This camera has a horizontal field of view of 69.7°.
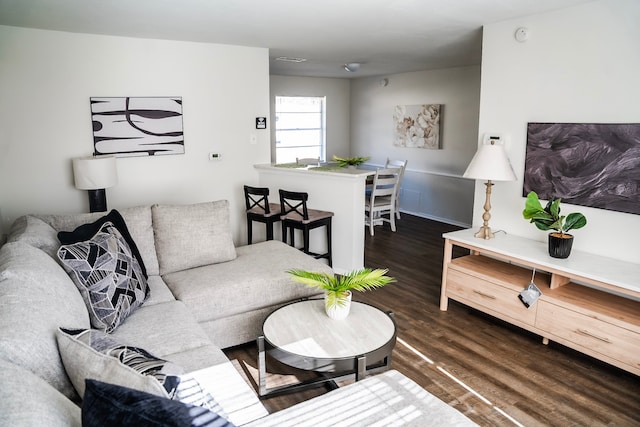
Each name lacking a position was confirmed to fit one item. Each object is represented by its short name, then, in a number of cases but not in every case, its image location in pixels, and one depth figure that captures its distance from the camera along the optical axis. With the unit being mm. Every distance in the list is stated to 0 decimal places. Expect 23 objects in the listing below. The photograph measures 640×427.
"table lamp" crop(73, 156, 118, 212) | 3770
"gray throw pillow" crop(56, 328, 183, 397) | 1302
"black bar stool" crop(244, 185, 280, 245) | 4475
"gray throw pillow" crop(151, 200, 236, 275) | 3293
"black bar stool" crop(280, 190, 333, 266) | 4266
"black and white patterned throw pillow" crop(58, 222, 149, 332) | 2334
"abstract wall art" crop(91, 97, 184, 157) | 4215
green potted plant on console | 3051
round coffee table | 2223
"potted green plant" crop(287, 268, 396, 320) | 2523
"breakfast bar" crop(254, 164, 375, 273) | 4489
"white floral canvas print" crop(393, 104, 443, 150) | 7074
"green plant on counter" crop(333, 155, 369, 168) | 6146
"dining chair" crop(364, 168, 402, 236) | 6379
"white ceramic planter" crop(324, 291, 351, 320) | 2562
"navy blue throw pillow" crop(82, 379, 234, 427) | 1048
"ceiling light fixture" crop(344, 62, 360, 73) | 6159
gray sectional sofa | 1422
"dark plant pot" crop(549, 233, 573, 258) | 3039
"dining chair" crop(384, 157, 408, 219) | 6852
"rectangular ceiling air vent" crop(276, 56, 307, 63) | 5634
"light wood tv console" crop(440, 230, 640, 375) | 2719
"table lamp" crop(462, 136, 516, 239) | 3459
